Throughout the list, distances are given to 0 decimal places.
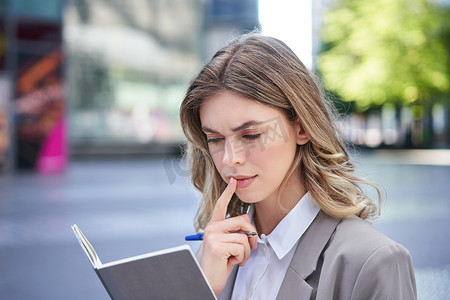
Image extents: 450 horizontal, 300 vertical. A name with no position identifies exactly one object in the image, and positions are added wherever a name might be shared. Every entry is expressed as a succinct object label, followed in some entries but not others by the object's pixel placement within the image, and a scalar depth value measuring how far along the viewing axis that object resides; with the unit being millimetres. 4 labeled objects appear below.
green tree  26578
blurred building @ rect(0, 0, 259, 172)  23094
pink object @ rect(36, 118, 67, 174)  16391
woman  1587
